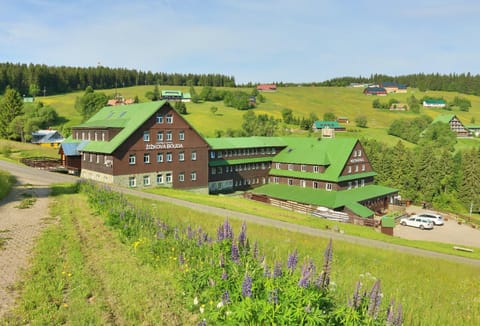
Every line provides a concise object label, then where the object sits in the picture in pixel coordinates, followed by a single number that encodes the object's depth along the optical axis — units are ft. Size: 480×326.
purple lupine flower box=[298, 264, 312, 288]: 21.31
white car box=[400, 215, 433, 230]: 170.81
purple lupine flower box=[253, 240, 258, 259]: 29.48
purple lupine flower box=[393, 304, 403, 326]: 20.05
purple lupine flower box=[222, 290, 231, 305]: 23.49
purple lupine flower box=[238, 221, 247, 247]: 30.37
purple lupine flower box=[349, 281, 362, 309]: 21.86
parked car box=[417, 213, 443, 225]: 181.32
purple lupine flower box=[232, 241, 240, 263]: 28.09
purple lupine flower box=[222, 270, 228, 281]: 26.00
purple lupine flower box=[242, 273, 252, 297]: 21.99
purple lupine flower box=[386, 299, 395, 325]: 19.52
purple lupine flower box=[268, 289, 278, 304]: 20.99
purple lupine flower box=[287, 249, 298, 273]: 24.32
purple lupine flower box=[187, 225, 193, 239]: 41.09
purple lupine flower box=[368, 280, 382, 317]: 21.01
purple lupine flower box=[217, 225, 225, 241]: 32.54
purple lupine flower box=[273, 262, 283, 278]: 23.73
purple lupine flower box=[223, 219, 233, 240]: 32.12
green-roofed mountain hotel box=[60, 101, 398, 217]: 159.12
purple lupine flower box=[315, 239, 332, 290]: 22.79
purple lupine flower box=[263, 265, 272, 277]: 24.02
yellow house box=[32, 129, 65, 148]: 313.12
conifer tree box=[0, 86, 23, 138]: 315.78
